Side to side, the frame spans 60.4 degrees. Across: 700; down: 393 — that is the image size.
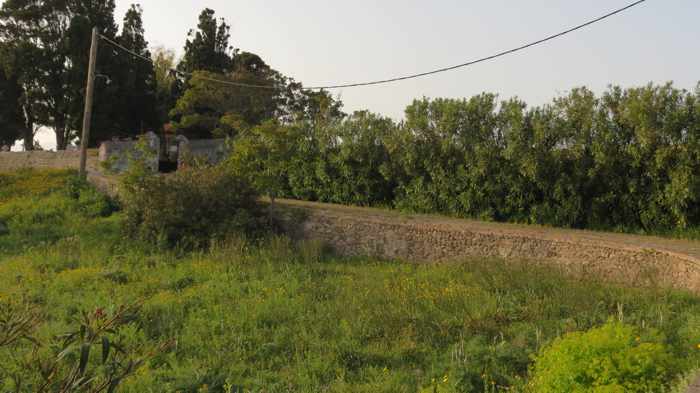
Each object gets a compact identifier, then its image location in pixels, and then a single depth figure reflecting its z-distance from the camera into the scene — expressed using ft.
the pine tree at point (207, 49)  120.98
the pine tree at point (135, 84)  112.06
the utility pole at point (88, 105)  67.72
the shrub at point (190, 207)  44.19
